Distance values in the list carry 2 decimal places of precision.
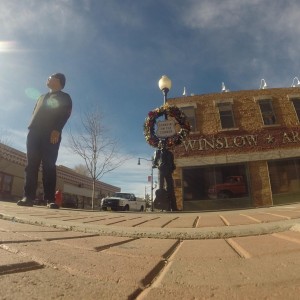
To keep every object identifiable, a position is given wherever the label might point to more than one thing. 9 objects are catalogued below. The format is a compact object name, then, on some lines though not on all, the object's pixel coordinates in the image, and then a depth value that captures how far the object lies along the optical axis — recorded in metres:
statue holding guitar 7.10
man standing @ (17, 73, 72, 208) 5.04
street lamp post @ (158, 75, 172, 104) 8.88
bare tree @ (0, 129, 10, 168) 23.15
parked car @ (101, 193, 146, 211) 16.28
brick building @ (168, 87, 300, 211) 13.53
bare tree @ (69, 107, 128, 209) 18.91
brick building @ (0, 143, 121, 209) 23.36
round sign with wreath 8.18
